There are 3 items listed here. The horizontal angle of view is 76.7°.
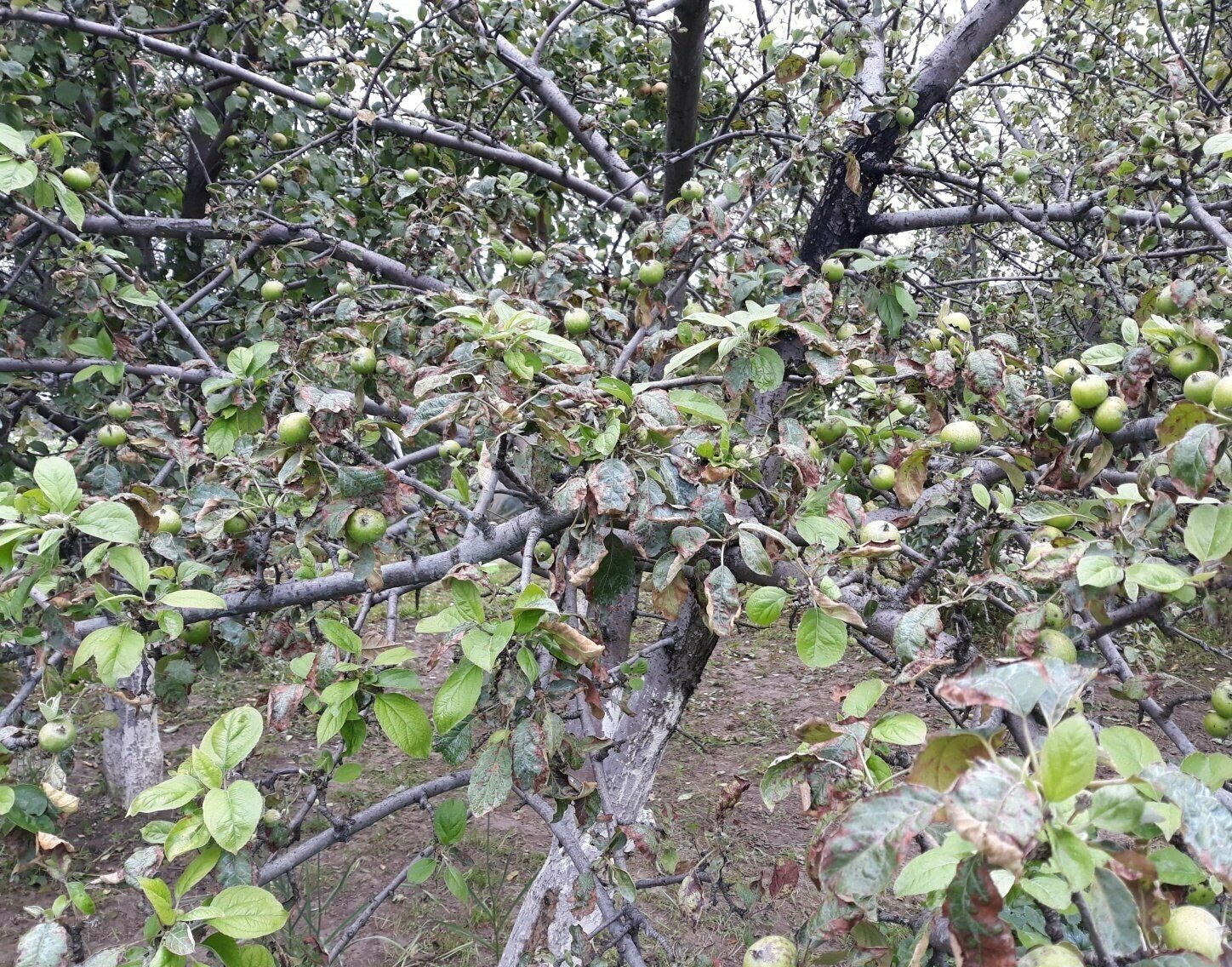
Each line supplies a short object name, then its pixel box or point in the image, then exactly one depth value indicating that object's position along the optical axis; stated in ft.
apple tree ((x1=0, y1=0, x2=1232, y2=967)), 3.15
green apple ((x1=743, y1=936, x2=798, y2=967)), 3.72
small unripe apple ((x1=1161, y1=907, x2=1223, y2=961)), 2.43
